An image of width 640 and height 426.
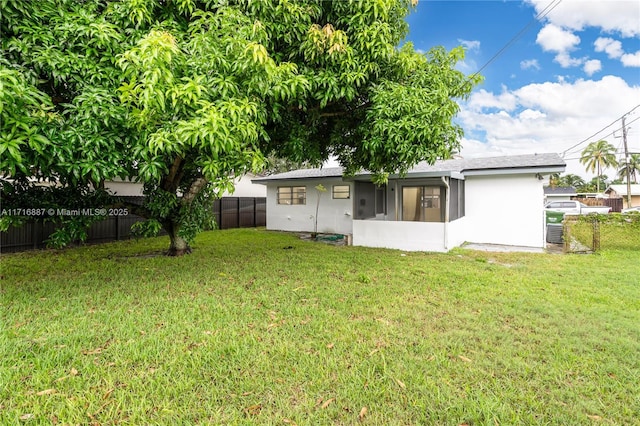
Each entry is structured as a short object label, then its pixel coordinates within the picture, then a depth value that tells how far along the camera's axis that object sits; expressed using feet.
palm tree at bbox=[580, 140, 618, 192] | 133.79
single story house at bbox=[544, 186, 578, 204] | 88.53
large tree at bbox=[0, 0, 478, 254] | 11.17
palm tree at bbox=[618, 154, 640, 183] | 130.41
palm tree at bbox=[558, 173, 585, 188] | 173.23
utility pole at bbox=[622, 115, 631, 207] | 68.59
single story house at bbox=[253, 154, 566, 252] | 30.37
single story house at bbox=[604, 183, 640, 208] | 98.63
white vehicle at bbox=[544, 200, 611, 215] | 61.46
